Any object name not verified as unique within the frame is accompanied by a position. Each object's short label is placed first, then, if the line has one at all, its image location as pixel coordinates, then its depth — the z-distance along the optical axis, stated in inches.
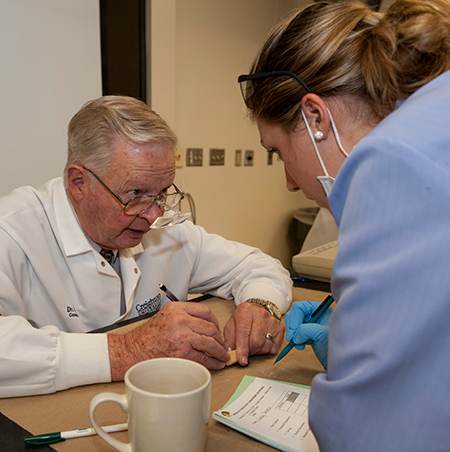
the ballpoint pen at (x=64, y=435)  25.9
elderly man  38.5
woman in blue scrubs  19.5
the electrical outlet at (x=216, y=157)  123.6
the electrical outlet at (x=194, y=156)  115.9
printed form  27.5
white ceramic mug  22.1
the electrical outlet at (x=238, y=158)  134.1
